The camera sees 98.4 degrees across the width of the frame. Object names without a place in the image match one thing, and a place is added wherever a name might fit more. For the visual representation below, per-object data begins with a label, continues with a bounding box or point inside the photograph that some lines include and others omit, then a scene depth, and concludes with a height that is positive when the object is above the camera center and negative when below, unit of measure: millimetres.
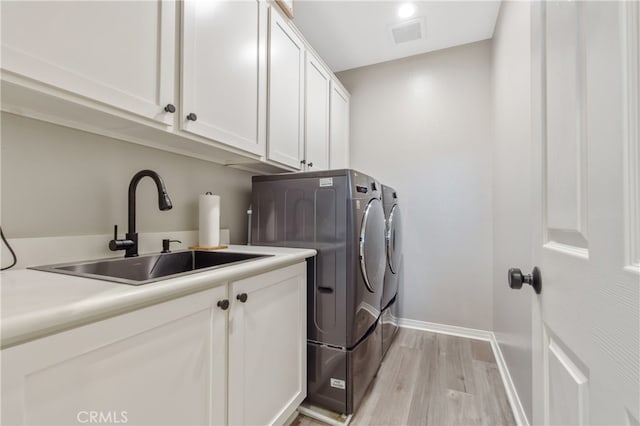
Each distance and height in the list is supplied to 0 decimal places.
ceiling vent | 2357 +1653
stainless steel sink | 980 -213
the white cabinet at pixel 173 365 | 539 -395
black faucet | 1143 +20
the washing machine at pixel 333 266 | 1505 -278
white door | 423 +9
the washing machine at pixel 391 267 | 2158 -437
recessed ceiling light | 2156 +1645
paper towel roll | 1505 -28
